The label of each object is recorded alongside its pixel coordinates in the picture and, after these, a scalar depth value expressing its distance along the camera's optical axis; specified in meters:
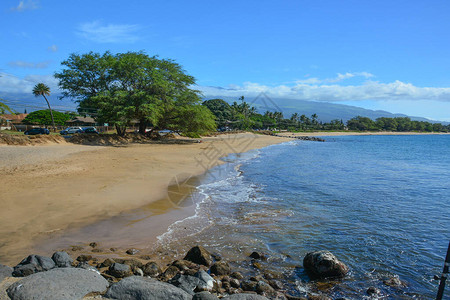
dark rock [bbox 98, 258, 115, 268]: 5.91
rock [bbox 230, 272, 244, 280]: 5.93
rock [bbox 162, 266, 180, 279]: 5.74
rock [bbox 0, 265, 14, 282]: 4.68
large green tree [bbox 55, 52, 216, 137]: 35.72
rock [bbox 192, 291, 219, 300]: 4.30
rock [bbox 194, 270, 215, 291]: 5.21
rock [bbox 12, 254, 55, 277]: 5.00
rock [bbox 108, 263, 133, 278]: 5.53
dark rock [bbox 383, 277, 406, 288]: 6.01
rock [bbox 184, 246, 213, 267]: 6.39
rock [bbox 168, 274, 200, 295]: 5.01
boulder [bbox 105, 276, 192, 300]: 4.19
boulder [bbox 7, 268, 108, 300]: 3.96
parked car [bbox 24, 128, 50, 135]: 37.28
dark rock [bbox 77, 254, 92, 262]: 6.19
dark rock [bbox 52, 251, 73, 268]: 5.66
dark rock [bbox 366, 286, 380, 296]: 5.66
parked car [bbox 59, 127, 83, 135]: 48.79
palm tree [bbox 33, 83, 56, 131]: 56.25
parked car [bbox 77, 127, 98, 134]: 44.16
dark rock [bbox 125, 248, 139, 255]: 6.79
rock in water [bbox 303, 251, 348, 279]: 6.19
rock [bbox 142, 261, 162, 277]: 5.80
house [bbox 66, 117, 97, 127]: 72.74
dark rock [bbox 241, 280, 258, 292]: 5.54
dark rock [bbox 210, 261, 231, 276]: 6.02
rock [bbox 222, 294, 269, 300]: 4.28
